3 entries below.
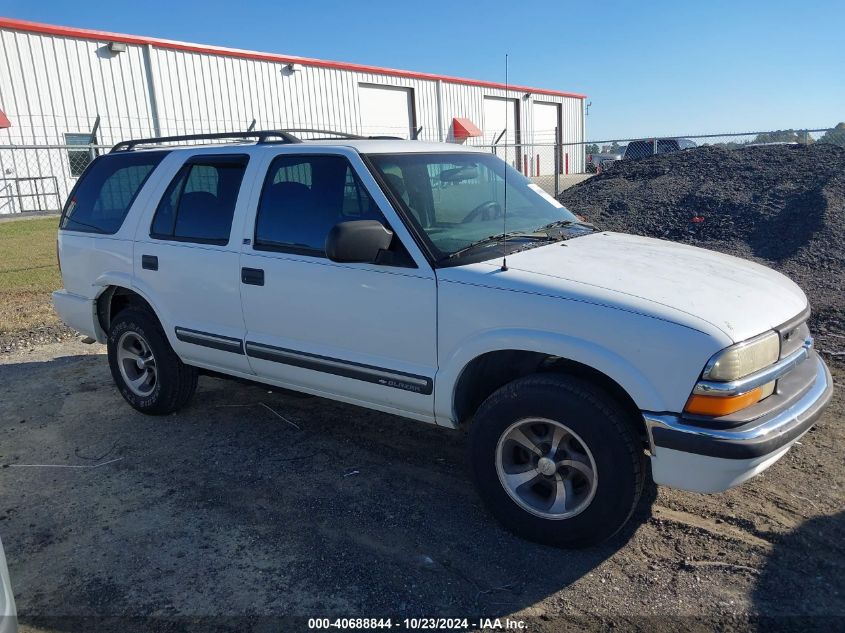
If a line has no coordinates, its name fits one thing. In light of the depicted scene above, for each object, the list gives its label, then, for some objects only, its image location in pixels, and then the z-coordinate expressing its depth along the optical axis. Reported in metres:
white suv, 2.86
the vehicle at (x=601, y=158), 37.76
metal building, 18.27
